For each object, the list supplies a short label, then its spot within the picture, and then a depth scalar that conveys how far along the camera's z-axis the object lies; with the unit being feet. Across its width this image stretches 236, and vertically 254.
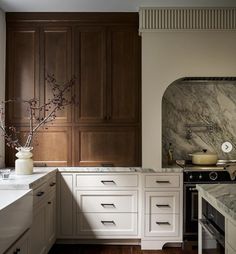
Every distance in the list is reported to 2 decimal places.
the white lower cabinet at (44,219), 8.95
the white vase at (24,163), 10.23
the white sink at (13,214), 6.28
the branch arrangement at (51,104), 11.97
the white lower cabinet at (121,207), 11.58
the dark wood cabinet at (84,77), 12.16
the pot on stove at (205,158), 12.01
